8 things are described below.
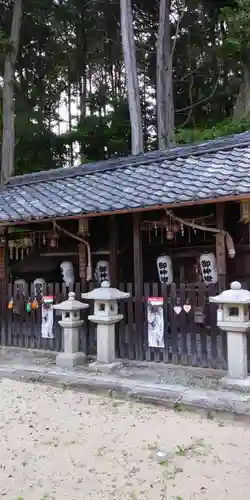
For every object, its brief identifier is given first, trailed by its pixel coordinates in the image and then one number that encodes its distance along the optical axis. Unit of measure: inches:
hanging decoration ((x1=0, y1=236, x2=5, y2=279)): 344.8
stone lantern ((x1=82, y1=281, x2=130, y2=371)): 243.1
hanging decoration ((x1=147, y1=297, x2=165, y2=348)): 242.4
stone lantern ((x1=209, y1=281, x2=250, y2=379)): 201.3
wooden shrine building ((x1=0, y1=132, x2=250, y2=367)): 236.8
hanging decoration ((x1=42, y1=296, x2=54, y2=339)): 280.1
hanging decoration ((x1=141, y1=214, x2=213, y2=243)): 279.0
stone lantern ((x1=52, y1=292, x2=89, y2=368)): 253.8
